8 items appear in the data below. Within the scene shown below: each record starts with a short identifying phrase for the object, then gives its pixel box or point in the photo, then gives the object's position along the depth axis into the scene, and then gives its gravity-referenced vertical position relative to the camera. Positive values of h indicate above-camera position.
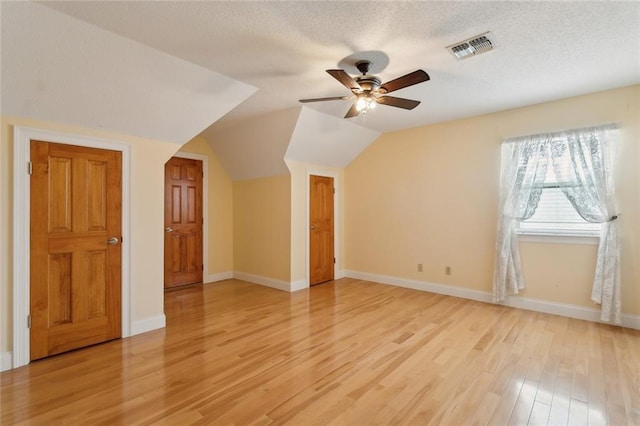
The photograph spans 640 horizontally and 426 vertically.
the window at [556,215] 3.54 -0.03
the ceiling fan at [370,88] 2.35 +1.06
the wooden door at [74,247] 2.55 -0.32
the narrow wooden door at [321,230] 5.14 -0.30
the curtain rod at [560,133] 3.32 +0.98
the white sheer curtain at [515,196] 3.75 +0.21
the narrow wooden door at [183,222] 4.91 -0.16
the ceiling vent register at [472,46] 2.31 +1.36
